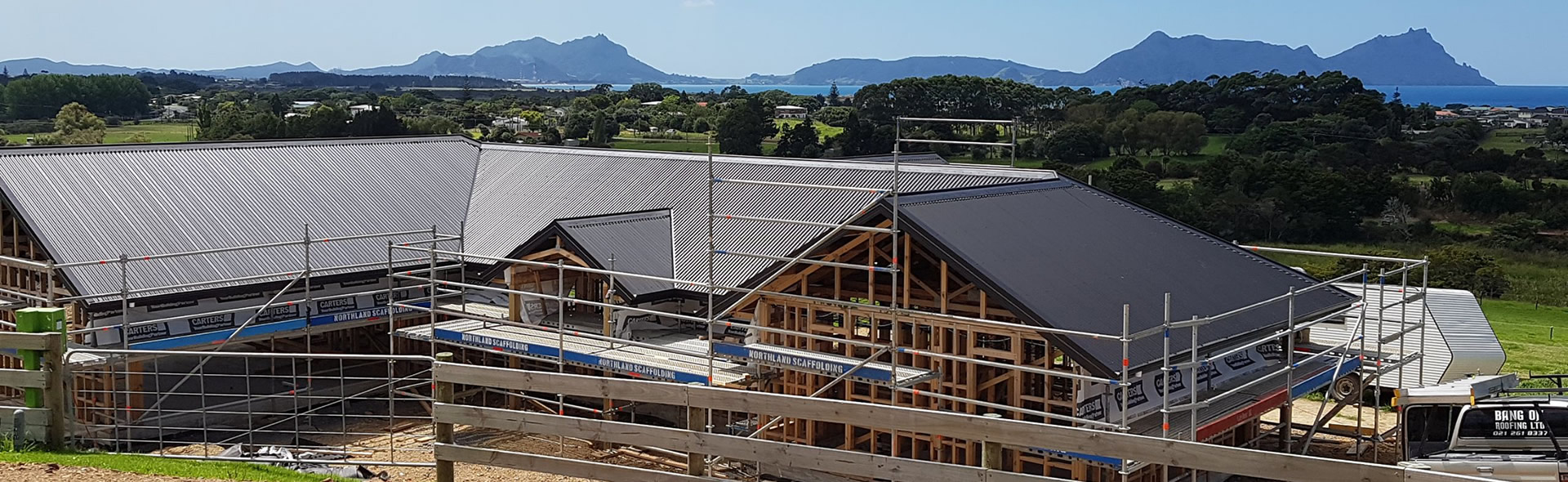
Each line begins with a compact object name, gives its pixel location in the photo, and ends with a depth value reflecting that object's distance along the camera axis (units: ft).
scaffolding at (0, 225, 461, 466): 71.61
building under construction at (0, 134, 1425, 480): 59.21
